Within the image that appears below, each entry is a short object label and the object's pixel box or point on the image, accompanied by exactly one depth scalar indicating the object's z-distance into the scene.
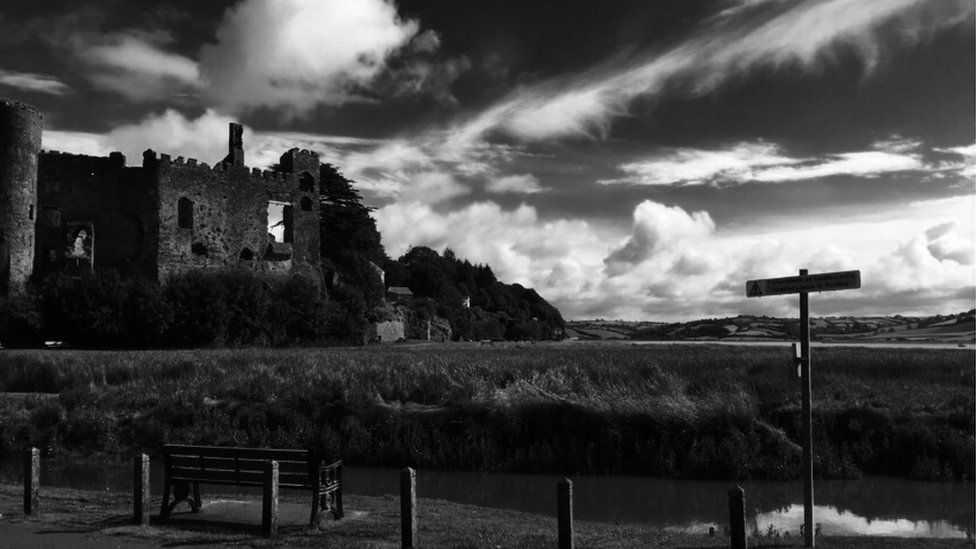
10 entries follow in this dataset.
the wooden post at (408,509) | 10.46
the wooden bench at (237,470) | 12.03
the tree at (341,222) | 61.00
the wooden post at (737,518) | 9.82
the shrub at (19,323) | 40.31
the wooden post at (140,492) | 11.82
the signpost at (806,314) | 10.09
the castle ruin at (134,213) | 43.47
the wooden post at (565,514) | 10.01
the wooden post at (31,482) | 12.61
